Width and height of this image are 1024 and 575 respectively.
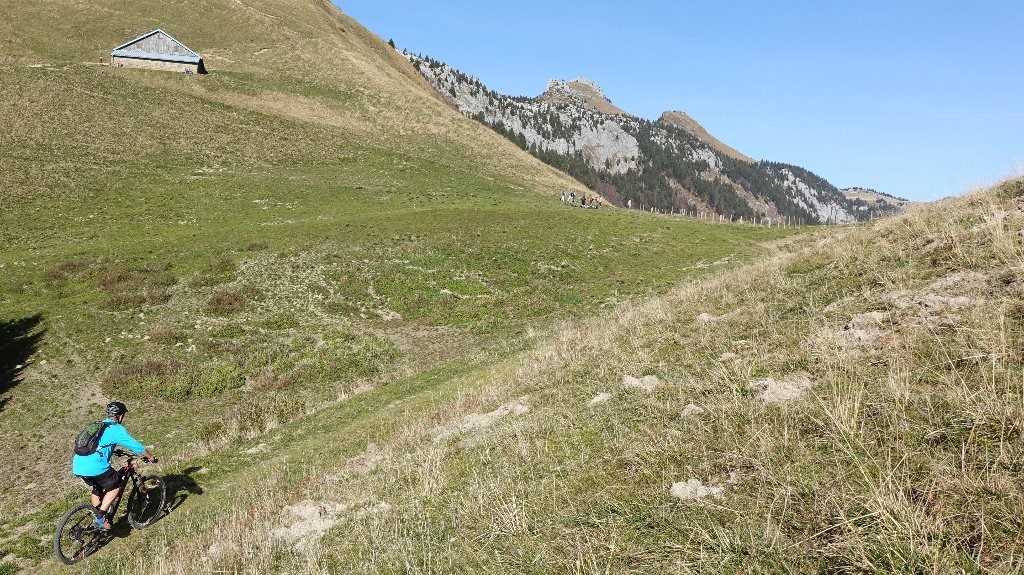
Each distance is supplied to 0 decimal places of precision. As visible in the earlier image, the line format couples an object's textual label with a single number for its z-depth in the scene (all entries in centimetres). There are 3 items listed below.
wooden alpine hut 8375
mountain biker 1262
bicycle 1215
